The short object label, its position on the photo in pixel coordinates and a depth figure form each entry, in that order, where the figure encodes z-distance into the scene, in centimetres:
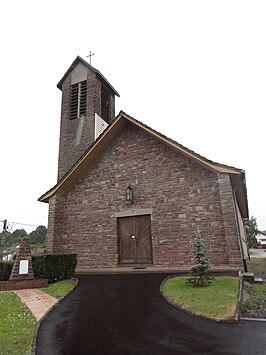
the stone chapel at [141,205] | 1041
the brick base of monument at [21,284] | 898
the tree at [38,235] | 4709
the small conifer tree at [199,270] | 747
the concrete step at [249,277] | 904
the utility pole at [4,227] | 3071
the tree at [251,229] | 4871
